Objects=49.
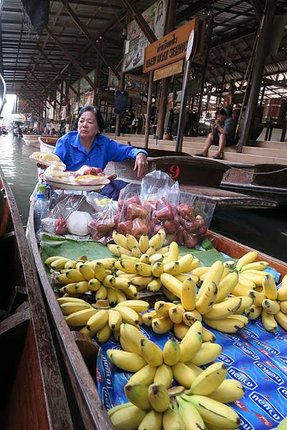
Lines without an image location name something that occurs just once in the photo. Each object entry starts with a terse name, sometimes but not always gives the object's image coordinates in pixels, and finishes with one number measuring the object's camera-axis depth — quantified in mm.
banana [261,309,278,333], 1652
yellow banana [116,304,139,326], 1443
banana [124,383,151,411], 880
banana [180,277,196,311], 1424
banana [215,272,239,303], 1587
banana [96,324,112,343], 1407
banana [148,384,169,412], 863
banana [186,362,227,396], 964
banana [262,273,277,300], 1697
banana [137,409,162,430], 891
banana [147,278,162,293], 1812
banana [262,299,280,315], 1678
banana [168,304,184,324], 1438
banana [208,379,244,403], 1043
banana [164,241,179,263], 2066
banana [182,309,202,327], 1437
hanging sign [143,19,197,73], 4838
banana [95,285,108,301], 1665
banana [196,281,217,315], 1426
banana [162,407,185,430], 870
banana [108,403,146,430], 940
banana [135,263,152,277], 1848
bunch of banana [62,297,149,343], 1401
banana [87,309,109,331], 1391
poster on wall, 7843
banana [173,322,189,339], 1446
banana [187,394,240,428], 900
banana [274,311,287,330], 1706
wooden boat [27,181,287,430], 791
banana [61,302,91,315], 1495
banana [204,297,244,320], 1510
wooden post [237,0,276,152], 6012
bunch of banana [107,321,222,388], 1054
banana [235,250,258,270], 2184
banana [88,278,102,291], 1689
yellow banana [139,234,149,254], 2312
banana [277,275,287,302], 1758
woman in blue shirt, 3459
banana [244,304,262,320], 1701
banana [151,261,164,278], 1838
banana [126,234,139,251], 2311
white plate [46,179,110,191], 2783
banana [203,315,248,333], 1564
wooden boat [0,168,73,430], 843
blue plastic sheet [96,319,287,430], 1146
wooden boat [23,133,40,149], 17419
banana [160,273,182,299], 1679
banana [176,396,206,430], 861
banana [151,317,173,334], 1463
